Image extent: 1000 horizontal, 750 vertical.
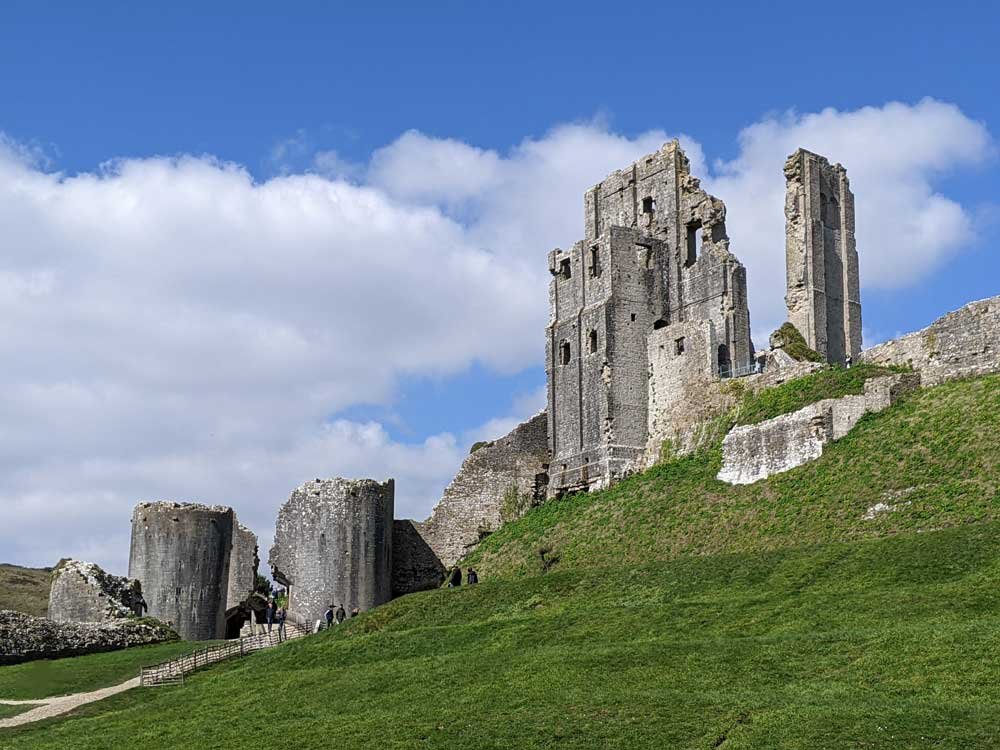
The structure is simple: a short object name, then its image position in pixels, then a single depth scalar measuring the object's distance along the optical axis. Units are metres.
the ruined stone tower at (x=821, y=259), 58.44
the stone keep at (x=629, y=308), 53.06
